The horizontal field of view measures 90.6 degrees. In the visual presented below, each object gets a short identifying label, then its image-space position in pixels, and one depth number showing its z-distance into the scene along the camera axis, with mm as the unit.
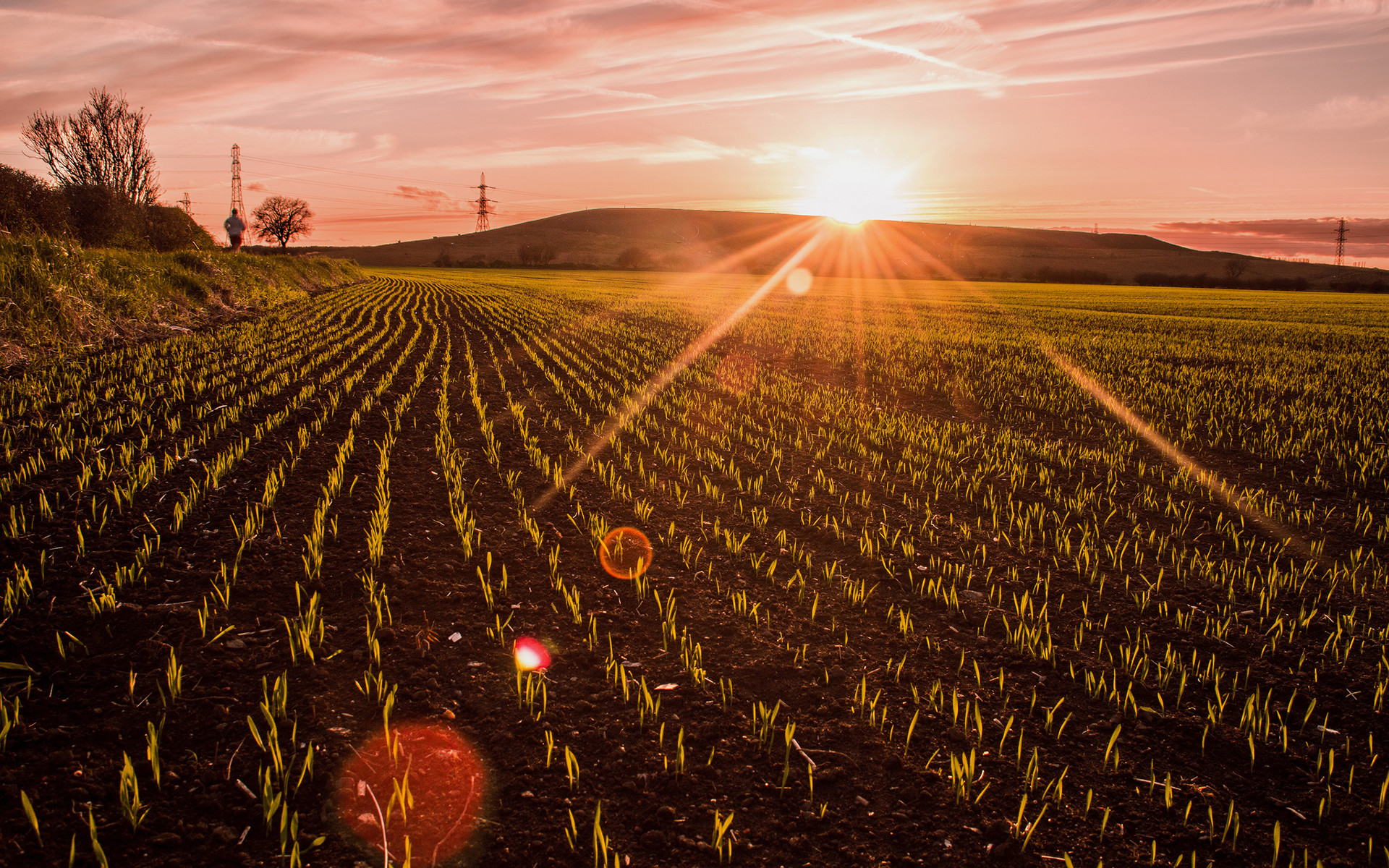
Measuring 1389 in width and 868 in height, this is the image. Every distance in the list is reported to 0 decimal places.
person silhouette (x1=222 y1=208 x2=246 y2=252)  41312
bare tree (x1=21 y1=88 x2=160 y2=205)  34188
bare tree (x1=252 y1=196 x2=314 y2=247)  89812
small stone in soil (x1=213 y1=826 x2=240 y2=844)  2188
